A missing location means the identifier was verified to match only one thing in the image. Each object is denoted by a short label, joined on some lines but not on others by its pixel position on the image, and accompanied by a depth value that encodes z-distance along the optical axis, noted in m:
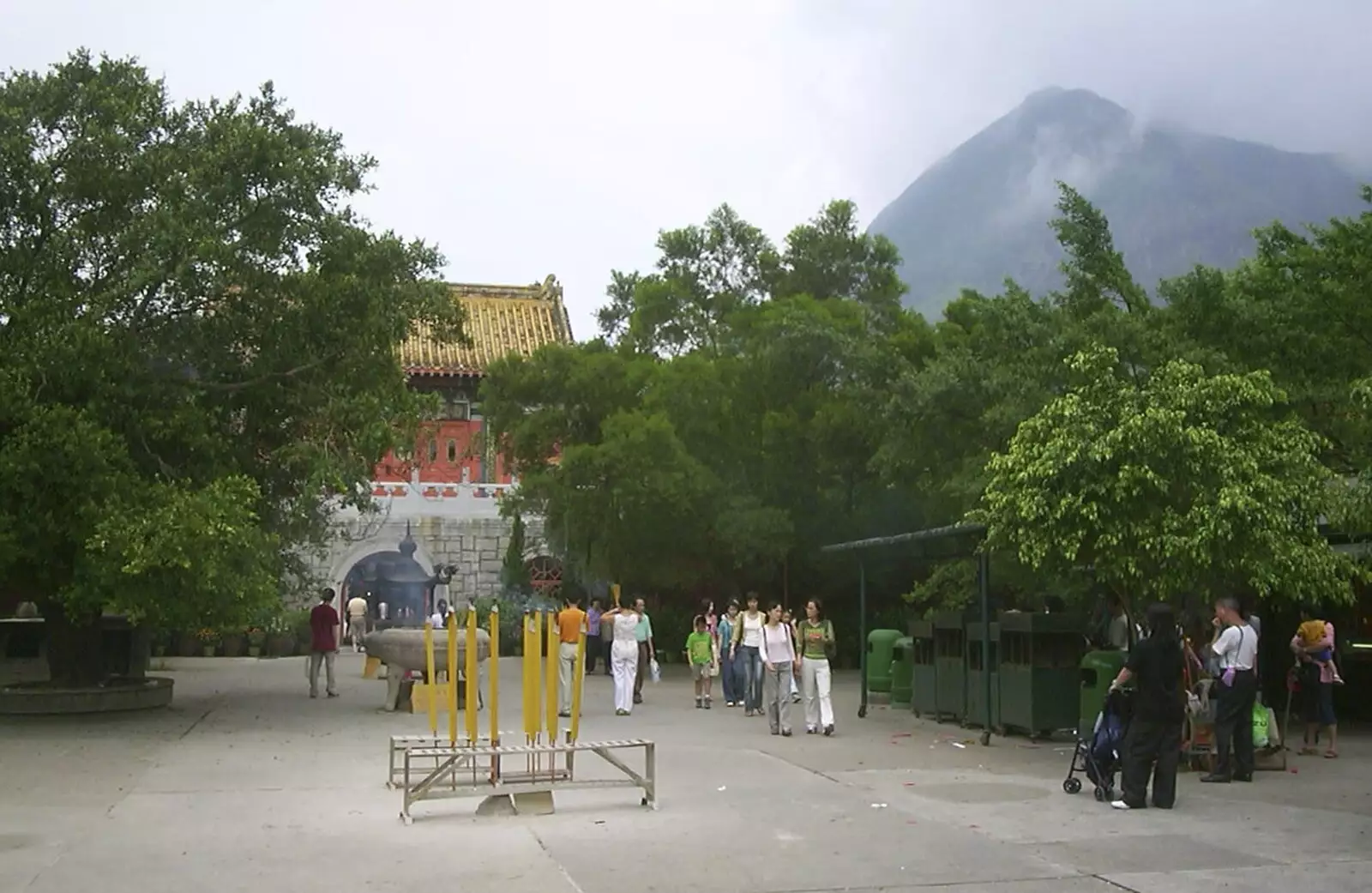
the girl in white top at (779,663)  16.14
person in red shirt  21.16
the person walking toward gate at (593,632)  27.40
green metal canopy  14.75
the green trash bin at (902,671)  19.22
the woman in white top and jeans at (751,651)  18.45
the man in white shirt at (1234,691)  11.77
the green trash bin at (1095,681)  13.85
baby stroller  10.84
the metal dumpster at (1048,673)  14.93
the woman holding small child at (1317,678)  14.13
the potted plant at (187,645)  34.31
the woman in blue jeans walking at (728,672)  20.72
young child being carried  14.20
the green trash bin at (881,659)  20.31
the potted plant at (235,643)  34.44
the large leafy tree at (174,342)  16.36
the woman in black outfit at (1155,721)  10.56
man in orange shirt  17.78
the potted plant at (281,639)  34.59
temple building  36.16
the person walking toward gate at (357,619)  34.22
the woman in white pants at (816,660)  16.08
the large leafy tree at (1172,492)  12.49
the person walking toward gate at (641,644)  20.58
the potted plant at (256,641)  34.66
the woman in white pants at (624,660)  18.59
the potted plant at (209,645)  33.78
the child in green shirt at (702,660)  20.42
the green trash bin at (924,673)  17.73
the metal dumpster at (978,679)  15.85
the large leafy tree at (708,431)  27.52
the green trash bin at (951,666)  16.72
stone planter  18.08
